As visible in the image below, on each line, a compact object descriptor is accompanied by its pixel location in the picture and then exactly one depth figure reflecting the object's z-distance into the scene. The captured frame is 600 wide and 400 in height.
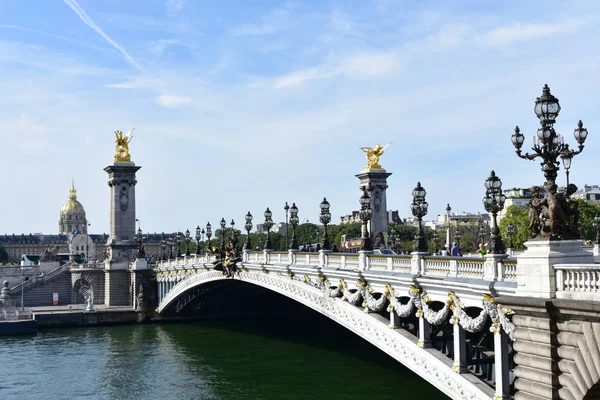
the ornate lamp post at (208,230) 57.02
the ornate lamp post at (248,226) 44.41
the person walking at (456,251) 27.00
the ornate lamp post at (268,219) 41.53
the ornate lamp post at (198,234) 65.12
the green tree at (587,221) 68.56
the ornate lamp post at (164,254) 76.99
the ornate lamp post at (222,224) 50.94
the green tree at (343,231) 107.56
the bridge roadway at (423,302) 17.50
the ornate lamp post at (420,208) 21.83
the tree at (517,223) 67.50
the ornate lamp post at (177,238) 74.31
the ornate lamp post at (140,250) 74.44
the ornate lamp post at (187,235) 68.79
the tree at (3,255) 179.12
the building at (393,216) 175.35
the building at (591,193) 123.33
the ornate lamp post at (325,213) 31.66
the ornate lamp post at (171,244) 73.12
